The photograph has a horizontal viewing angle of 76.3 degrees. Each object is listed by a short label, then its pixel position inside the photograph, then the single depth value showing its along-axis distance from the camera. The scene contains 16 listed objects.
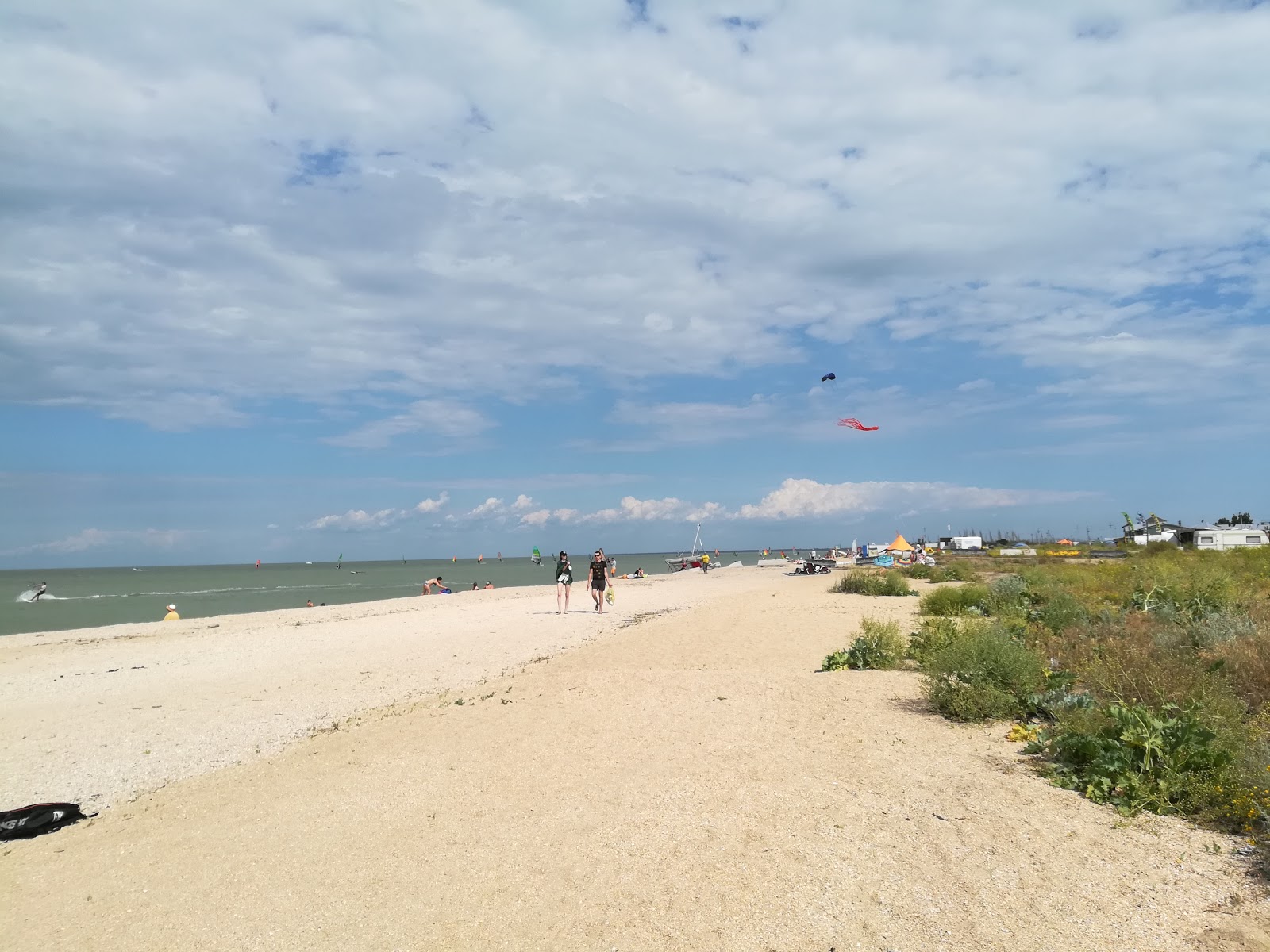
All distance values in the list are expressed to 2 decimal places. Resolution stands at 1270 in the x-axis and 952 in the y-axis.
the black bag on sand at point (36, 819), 6.62
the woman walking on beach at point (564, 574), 23.40
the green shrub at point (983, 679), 7.53
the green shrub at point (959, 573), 31.89
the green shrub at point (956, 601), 17.16
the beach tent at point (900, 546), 57.03
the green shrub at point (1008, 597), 15.30
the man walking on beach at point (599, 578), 23.80
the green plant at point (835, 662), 10.77
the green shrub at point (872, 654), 10.74
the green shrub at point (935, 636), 10.19
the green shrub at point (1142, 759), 5.18
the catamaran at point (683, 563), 71.31
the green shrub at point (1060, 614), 12.06
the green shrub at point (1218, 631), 8.63
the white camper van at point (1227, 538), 53.47
